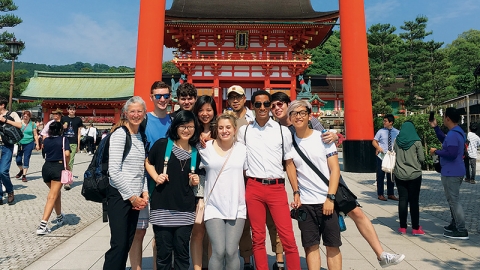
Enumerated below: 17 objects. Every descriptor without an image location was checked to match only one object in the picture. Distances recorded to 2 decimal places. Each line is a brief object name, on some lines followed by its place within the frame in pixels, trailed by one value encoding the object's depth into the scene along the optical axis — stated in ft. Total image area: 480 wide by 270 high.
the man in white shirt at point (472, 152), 27.71
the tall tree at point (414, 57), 82.12
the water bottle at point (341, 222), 9.08
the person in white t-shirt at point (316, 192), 8.72
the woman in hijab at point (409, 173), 13.86
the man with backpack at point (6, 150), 17.52
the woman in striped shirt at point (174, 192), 8.23
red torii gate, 34.50
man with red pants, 8.75
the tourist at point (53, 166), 14.30
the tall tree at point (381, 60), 78.20
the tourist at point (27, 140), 25.54
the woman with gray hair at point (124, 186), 8.21
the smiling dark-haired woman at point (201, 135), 8.68
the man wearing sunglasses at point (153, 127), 9.26
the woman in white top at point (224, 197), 8.22
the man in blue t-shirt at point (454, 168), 13.71
